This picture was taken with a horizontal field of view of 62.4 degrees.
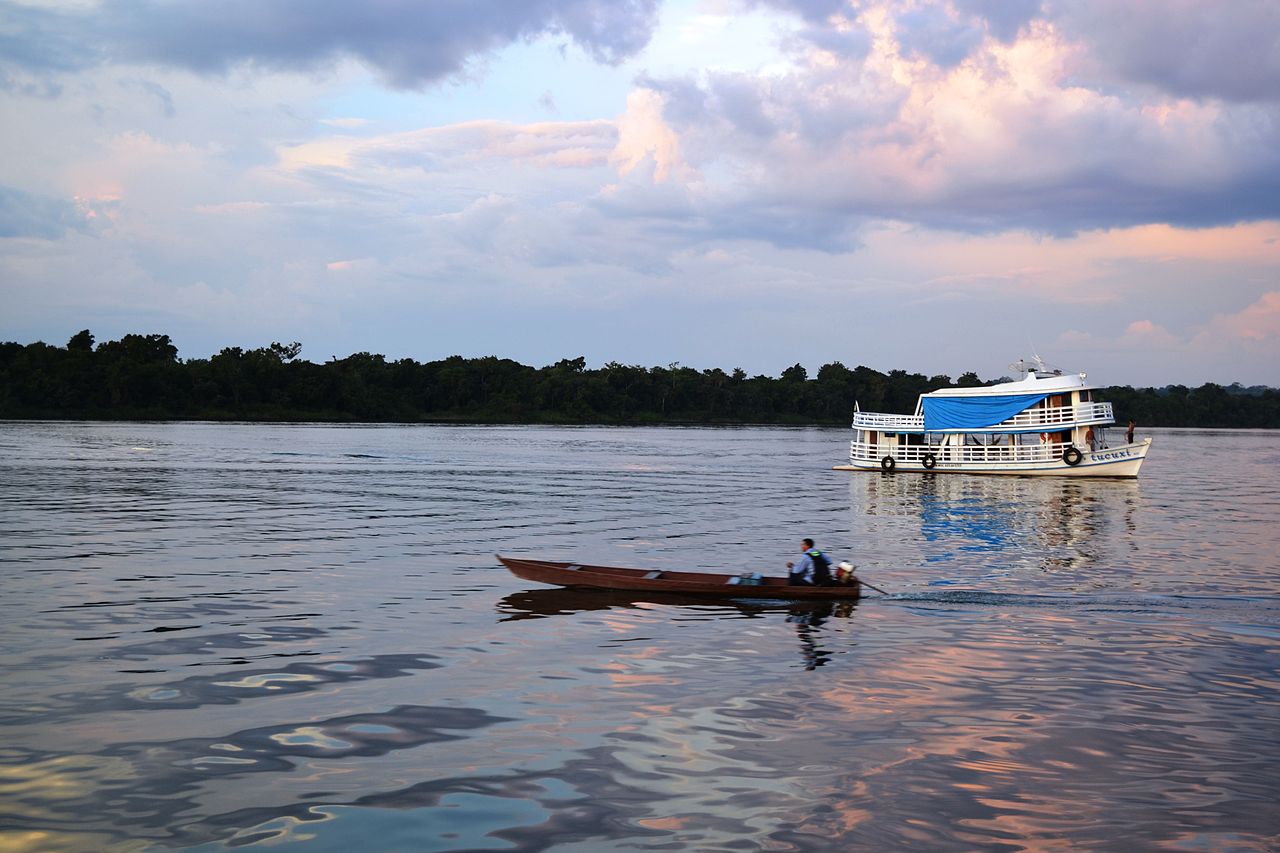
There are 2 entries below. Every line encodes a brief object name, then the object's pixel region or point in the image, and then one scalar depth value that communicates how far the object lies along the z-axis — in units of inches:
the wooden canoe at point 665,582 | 928.3
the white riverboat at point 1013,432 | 2652.6
